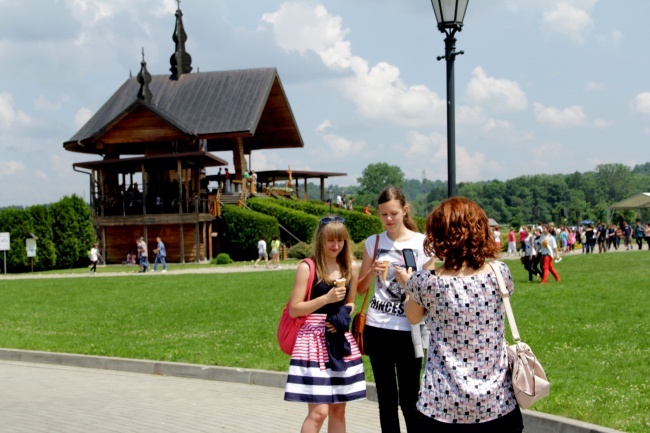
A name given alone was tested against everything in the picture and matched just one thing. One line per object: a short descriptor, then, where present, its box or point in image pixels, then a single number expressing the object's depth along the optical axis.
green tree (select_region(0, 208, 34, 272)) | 43.41
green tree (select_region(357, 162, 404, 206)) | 198.75
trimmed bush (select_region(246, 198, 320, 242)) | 46.16
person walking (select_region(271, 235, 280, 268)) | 36.81
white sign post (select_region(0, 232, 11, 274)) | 40.31
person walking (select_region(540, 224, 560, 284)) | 21.95
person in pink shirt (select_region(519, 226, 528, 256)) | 38.31
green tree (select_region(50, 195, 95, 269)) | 44.69
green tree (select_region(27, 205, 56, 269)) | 44.03
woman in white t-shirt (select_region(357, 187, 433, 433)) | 5.78
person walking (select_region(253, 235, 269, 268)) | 38.31
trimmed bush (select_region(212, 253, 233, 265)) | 41.12
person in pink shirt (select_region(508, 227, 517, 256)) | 46.09
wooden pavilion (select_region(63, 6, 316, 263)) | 45.22
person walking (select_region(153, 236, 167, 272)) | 36.72
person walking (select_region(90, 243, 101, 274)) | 37.72
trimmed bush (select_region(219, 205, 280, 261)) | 44.56
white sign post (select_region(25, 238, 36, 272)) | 41.70
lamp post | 8.16
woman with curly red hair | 3.85
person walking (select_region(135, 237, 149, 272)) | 37.03
